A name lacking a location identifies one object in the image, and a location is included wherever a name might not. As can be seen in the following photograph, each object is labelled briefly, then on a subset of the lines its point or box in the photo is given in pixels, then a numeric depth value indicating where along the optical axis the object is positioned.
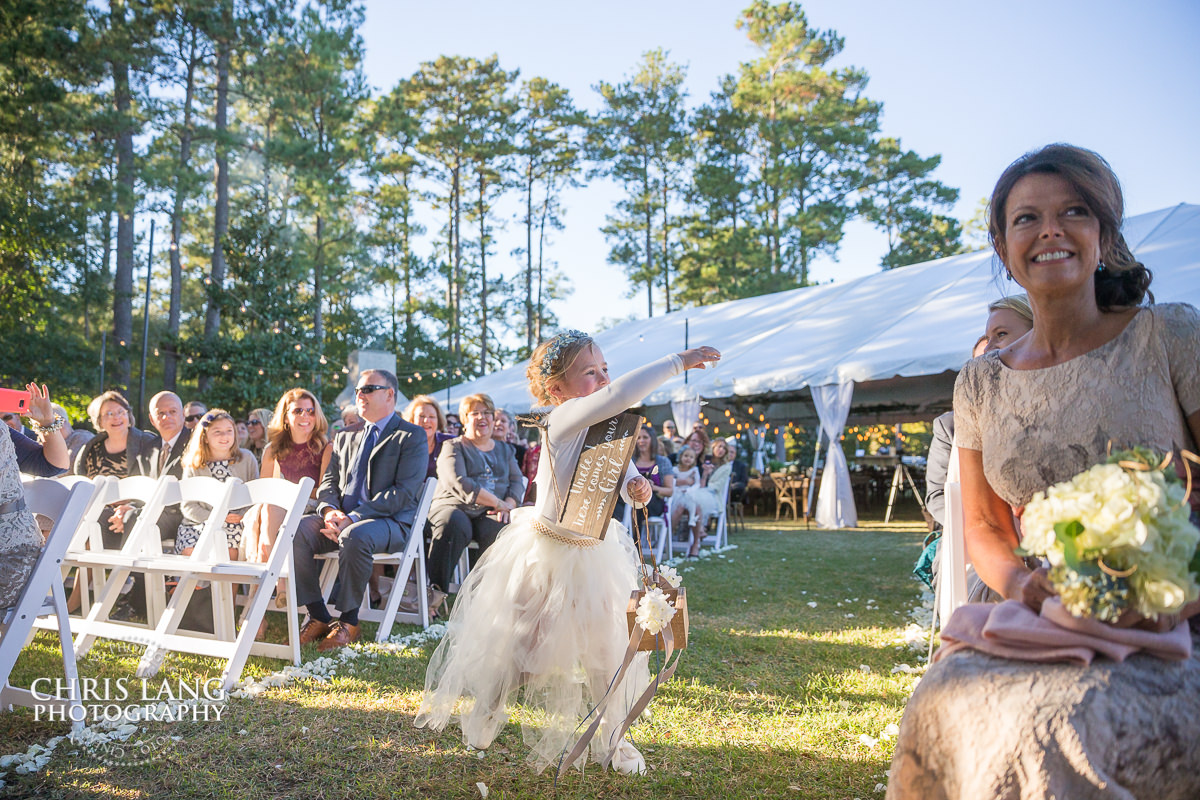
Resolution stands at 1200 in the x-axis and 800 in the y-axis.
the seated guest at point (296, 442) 5.97
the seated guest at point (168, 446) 5.80
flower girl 2.77
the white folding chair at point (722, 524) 10.42
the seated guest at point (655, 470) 8.83
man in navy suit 5.07
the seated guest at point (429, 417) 6.95
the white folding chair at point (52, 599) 3.19
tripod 12.63
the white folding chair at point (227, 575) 4.18
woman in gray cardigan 6.07
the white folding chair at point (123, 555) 4.55
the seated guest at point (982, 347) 3.13
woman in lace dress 1.25
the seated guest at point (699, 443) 11.18
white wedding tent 11.08
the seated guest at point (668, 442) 10.67
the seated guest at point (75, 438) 7.20
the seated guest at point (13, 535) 3.13
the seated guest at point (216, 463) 5.46
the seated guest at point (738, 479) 12.96
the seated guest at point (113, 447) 6.14
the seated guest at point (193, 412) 8.67
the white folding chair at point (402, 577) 5.11
